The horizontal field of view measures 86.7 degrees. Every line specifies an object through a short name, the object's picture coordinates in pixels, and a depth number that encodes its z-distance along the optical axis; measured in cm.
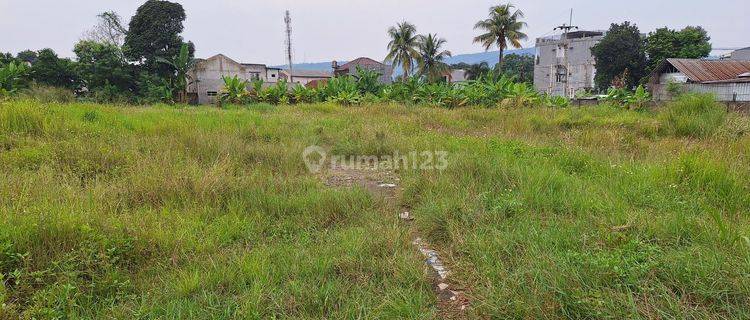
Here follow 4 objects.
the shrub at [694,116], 678
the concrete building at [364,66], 4338
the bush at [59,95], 1241
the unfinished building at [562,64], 3962
